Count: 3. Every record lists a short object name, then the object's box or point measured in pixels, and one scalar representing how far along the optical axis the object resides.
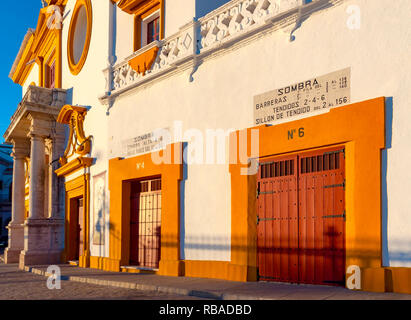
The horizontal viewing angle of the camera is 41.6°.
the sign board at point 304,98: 8.58
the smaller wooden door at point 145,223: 13.34
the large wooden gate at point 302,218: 8.71
